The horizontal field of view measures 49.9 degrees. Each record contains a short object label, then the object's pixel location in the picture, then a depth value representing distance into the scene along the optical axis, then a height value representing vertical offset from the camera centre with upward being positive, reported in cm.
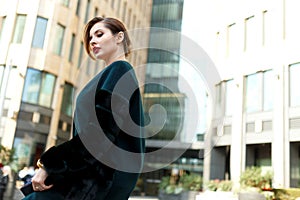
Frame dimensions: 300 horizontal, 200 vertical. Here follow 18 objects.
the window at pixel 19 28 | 1117 +431
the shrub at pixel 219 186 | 1024 -48
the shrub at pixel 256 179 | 962 -16
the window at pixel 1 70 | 992 +247
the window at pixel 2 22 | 1077 +427
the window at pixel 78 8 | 1350 +618
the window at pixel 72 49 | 1300 +433
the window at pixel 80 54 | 1346 +428
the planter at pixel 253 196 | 849 -58
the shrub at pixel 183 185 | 1064 -58
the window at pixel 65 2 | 1271 +601
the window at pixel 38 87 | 1112 +238
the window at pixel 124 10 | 1723 +795
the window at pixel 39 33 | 1164 +436
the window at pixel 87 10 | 1403 +635
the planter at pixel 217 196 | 921 -72
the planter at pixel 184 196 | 1003 -89
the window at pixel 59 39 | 1236 +446
